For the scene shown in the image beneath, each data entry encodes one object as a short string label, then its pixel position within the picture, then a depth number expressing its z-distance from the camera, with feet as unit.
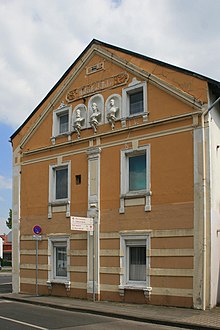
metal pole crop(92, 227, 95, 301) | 58.18
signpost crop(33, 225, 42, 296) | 65.71
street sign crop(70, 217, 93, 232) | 56.45
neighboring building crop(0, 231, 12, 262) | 243.50
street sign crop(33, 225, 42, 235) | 65.67
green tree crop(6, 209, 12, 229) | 217.17
